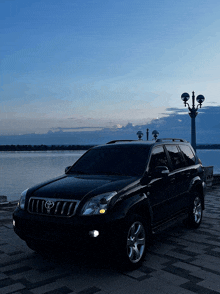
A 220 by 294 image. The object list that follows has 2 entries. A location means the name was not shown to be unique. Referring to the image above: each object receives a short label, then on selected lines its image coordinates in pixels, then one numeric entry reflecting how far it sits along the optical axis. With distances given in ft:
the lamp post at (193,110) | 58.74
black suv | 14.33
